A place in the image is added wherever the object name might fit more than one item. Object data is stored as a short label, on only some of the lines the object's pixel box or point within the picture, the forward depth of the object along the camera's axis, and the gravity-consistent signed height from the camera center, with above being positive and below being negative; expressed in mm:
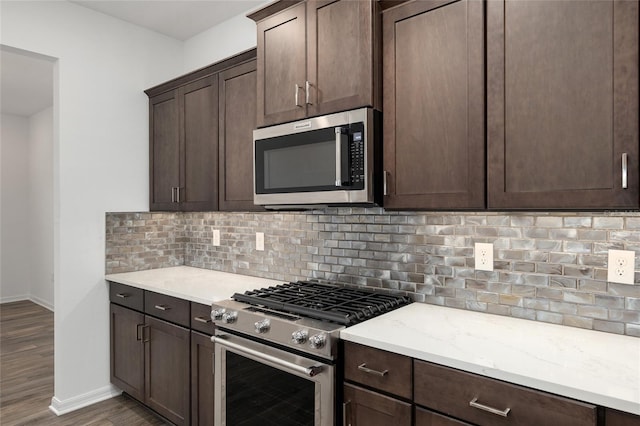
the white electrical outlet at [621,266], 1499 -225
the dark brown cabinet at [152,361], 2418 -1017
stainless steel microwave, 1808 +226
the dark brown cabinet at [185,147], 2770 +451
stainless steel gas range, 1633 -641
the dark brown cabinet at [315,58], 1827 +742
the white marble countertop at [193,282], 2377 -506
